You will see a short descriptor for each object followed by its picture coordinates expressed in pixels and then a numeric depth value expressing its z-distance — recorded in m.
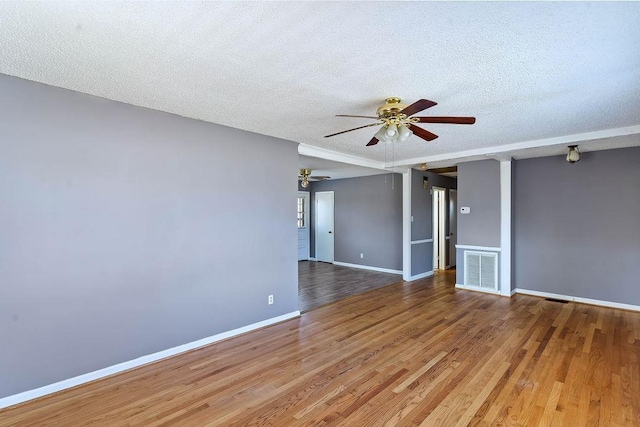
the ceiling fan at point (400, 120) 2.49
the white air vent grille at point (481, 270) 5.40
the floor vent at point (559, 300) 4.84
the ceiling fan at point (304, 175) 6.75
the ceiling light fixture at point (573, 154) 4.25
